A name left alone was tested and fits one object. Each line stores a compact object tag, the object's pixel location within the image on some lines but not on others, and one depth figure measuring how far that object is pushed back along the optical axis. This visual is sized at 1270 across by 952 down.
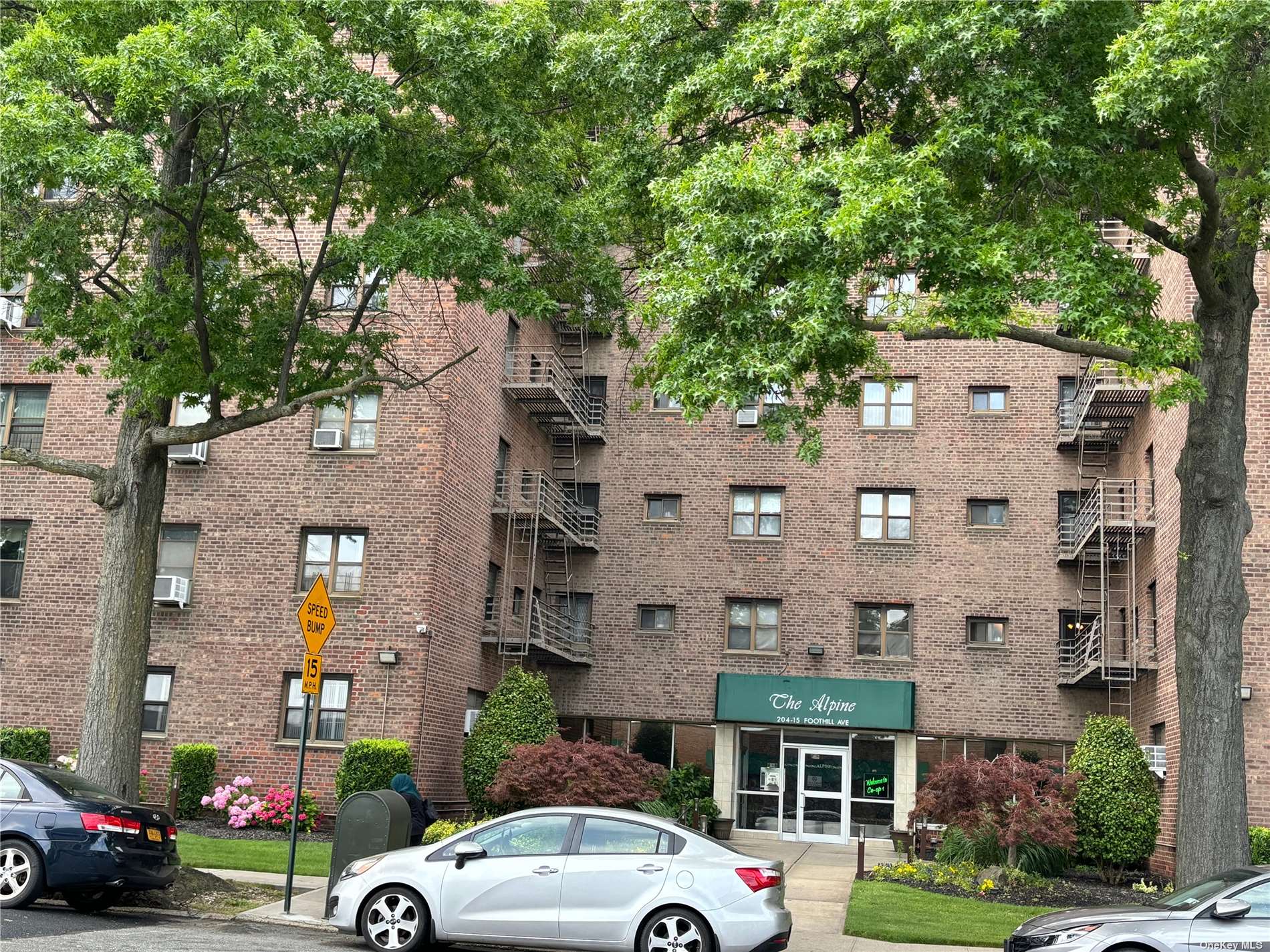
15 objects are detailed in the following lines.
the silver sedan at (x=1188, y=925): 9.47
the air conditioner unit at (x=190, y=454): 24.27
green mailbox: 12.33
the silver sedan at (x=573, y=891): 10.28
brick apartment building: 23.47
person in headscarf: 13.79
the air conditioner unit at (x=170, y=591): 23.56
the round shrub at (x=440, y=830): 18.95
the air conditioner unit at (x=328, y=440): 24.00
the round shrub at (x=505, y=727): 23.50
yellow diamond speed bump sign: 12.55
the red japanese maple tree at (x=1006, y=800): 18.44
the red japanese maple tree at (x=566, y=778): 19.98
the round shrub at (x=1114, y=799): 22.05
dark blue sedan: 11.23
